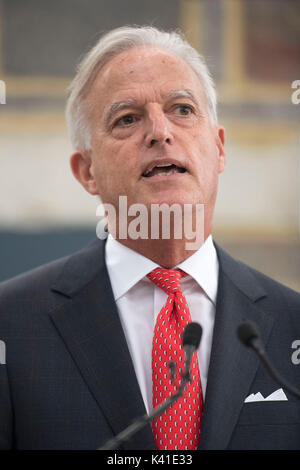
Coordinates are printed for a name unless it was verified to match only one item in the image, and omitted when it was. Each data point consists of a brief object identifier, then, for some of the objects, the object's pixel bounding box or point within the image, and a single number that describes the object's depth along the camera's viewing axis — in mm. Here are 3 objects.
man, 4262
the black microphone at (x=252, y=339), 4123
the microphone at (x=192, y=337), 4141
